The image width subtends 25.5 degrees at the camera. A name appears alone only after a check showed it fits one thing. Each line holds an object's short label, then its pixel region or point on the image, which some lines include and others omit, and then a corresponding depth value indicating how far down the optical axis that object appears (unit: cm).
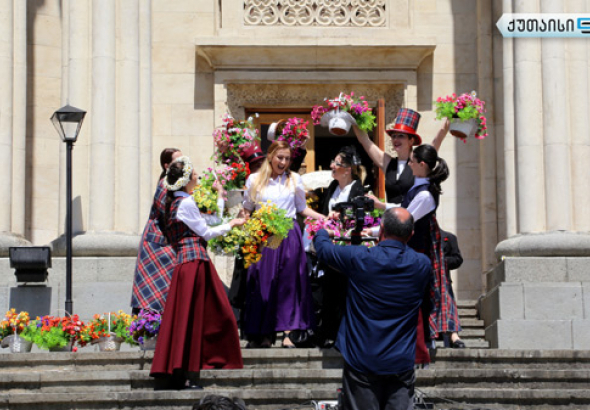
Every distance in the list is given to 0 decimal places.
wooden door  1647
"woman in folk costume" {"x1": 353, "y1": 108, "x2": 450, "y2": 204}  1148
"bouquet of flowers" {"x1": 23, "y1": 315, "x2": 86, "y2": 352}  1203
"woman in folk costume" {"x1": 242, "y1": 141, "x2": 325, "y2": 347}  1141
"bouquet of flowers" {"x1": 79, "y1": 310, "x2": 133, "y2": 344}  1214
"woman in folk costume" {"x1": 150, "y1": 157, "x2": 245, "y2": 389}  1026
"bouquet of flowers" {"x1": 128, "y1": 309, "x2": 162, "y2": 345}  1111
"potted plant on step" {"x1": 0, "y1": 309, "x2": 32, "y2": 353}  1222
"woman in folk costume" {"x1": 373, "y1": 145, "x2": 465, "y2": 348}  1080
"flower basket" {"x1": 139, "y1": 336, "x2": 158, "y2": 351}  1116
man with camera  790
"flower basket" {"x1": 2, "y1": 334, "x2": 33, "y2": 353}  1220
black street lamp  1384
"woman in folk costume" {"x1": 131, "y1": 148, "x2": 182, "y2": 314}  1126
